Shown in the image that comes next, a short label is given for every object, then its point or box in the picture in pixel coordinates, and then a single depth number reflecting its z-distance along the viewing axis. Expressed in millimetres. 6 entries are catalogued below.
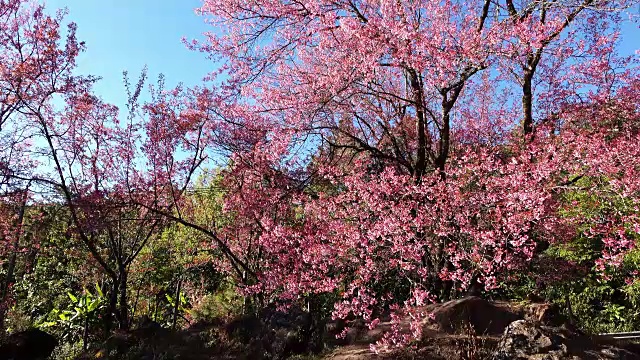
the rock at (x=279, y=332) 6098
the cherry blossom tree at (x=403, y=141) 4883
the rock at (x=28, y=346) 7164
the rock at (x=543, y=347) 4160
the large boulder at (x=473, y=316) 5199
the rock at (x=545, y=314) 5221
